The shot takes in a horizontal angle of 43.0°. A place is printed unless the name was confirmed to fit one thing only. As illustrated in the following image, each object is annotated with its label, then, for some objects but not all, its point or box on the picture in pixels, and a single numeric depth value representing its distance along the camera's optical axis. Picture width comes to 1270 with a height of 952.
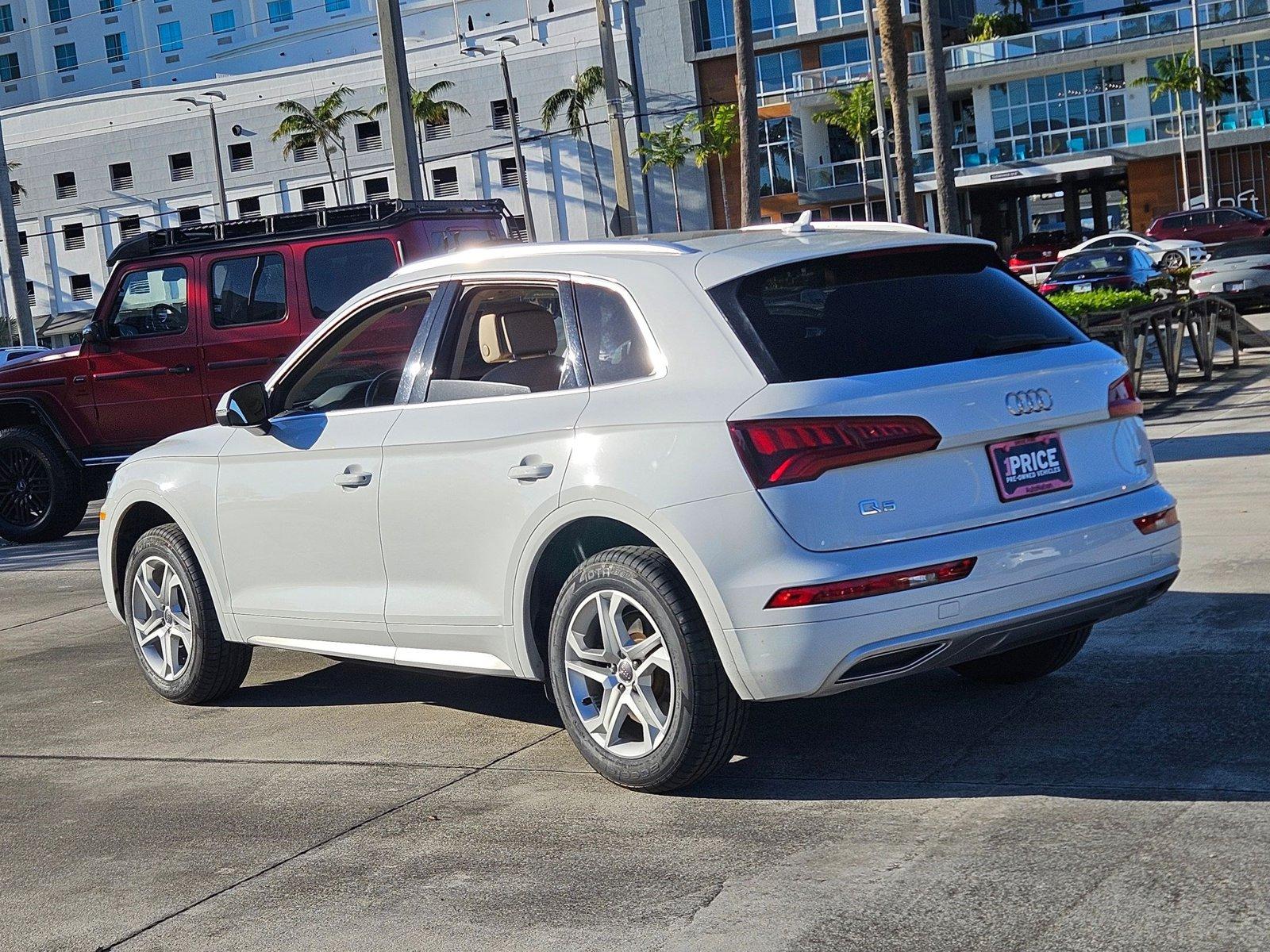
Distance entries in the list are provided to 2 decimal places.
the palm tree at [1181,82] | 57.16
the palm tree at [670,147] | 68.69
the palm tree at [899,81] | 27.06
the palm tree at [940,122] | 26.70
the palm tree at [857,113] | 62.12
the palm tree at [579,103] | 69.75
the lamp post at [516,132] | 69.06
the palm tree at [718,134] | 67.44
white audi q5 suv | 4.59
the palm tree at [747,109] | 29.44
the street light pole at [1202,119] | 55.72
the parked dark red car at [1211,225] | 43.56
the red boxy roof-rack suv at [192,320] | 11.69
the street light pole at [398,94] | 16.31
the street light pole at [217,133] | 72.31
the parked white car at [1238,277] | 25.45
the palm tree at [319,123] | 75.62
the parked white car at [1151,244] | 36.19
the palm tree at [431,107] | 72.75
